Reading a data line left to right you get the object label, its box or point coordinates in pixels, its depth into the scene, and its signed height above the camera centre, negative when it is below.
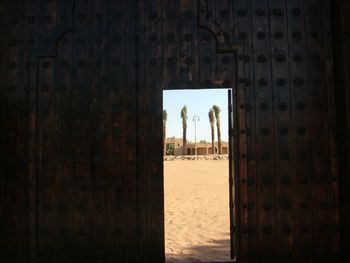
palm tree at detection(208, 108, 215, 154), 51.92 +4.71
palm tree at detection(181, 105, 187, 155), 50.16 +4.39
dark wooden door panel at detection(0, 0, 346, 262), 3.16 +0.30
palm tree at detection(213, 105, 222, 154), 53.64 +5.86
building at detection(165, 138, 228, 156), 55.25 +0.28
